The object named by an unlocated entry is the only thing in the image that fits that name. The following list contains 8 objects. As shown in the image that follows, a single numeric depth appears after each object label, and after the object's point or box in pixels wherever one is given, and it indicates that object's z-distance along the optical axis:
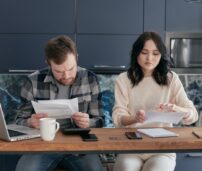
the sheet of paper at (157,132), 2.92
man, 3.10
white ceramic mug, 2.77
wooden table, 2.72
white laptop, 2.76
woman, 3.38
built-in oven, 4.12
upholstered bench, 4.12
